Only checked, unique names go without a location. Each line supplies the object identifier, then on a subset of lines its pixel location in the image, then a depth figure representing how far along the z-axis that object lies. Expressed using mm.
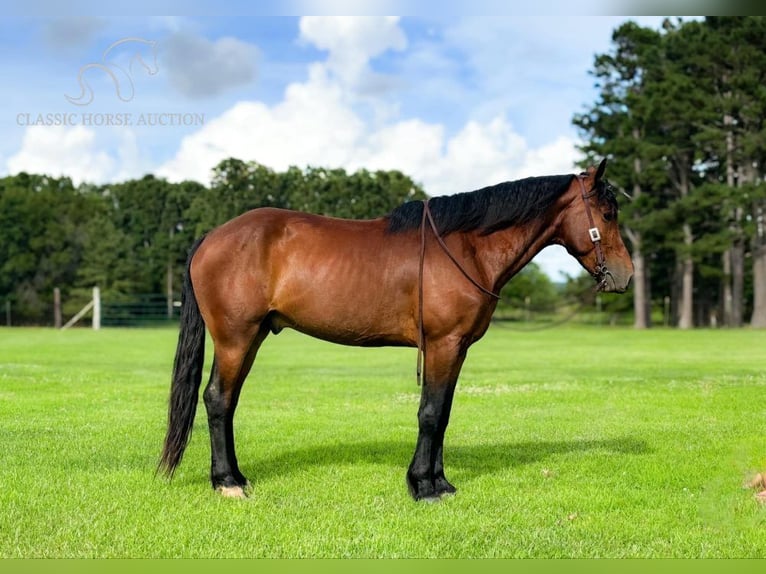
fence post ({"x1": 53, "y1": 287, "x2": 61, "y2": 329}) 46438
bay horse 6055
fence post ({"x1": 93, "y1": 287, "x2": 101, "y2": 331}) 42625
